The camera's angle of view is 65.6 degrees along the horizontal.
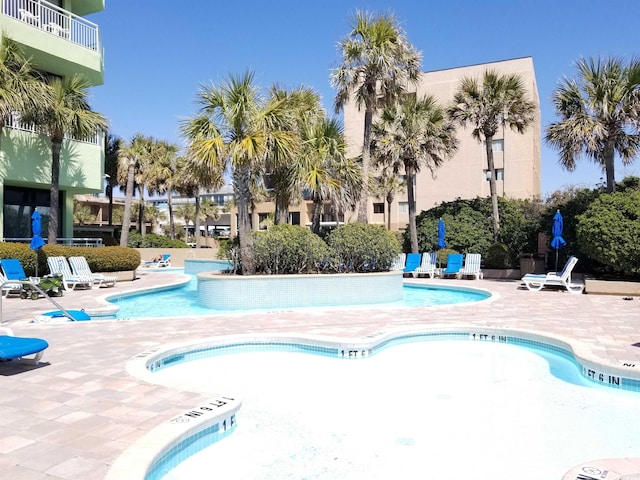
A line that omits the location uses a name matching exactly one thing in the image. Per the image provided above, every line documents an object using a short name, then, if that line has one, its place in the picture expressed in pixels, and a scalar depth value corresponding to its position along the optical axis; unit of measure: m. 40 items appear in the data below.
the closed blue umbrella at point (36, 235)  14.96
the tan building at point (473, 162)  39.75
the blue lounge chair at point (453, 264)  20.22
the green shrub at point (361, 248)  15.14
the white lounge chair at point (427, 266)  20.77
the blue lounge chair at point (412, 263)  21.03
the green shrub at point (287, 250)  14.01
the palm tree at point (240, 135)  13.62
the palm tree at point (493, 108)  21.27
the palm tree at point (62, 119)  16.92
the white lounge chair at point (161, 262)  29.84
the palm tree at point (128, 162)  27.41
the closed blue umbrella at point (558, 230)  17.25
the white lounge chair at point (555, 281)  15.88
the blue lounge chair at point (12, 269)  13.52
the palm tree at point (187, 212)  57.49
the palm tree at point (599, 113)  15.84
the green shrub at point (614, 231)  14.56
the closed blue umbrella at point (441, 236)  21.52
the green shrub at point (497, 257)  21.03
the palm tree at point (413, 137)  21.88
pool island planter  12.84
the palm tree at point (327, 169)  16.80
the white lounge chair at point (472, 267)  19.98
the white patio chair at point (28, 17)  17.77
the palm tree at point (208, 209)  54.34
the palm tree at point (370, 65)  18.28
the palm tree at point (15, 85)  15.36
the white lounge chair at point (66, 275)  15.48
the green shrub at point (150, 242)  33.78
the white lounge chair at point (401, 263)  21.02
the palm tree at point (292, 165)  16.34
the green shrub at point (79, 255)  15.68
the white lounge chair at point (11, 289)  12.53
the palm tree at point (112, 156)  31.30
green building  17.64
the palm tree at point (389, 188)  35.76
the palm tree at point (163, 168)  35.97
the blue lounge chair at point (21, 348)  5.50
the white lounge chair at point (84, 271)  16.45
